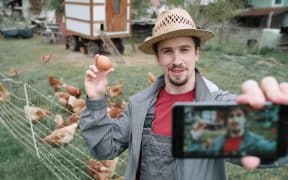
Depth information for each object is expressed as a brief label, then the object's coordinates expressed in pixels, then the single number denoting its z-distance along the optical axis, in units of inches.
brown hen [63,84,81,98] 272.2
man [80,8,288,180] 79.6
